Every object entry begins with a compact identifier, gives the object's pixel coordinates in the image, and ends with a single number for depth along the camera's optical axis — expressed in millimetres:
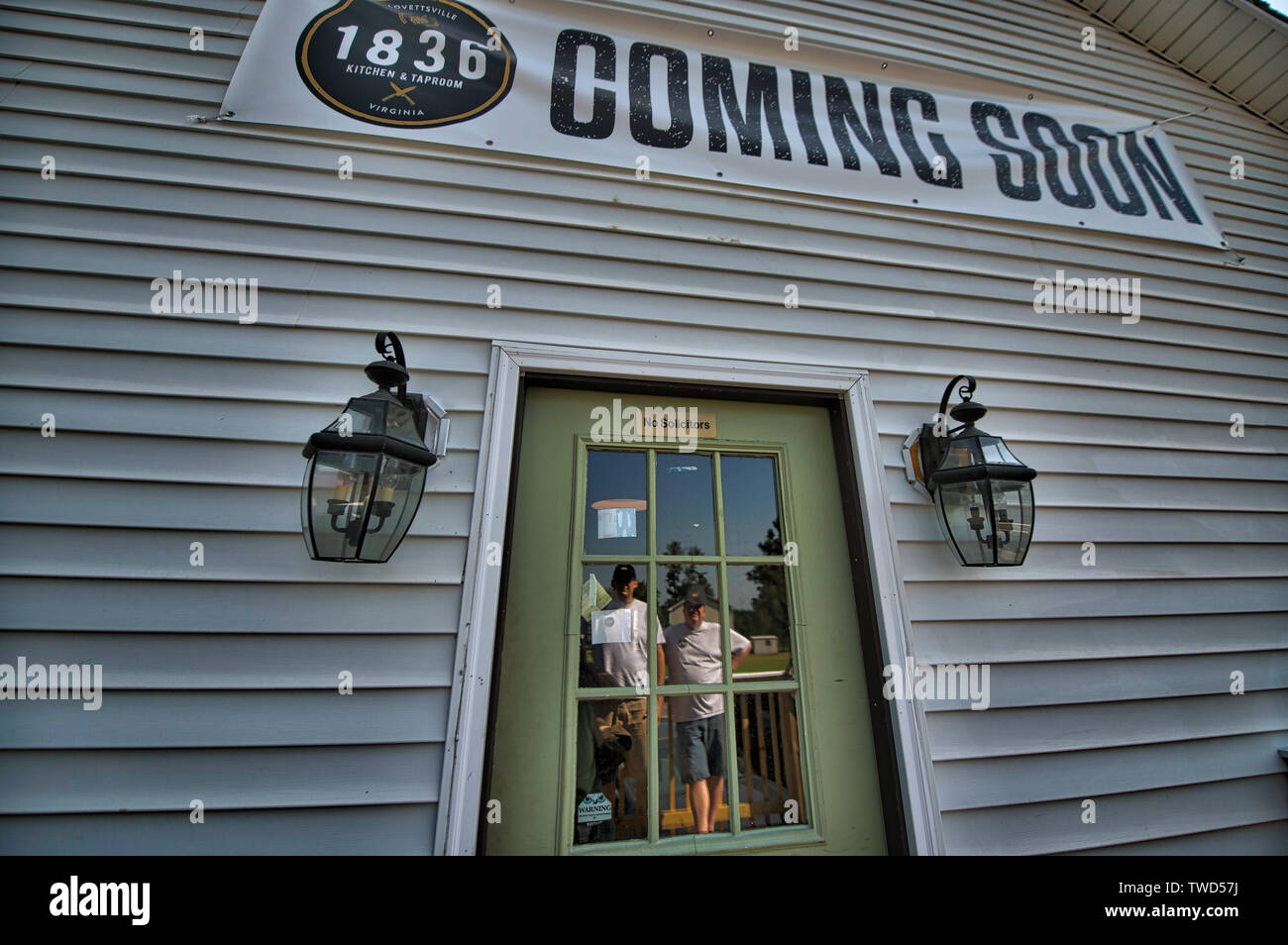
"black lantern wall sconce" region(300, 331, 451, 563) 1133
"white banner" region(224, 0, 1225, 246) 1665
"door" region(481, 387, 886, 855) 1321
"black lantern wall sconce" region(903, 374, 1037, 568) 1425
